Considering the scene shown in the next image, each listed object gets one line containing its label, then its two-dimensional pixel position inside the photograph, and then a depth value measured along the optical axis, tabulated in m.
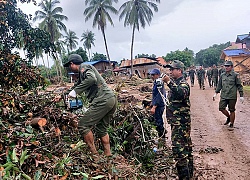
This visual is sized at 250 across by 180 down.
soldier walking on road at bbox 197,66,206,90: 15.34
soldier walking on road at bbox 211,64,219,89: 14.67
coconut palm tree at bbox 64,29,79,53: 52.78
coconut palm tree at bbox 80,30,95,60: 56.33
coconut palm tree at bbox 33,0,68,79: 31.59
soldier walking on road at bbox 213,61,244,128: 6.18
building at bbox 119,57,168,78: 37.45
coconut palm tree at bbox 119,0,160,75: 30.45
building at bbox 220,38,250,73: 26.53
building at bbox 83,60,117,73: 40.16
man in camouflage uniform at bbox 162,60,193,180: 3.45
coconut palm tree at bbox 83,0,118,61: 31.00
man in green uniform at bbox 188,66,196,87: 16.58
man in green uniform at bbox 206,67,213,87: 16.07
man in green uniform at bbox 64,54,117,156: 3.27
